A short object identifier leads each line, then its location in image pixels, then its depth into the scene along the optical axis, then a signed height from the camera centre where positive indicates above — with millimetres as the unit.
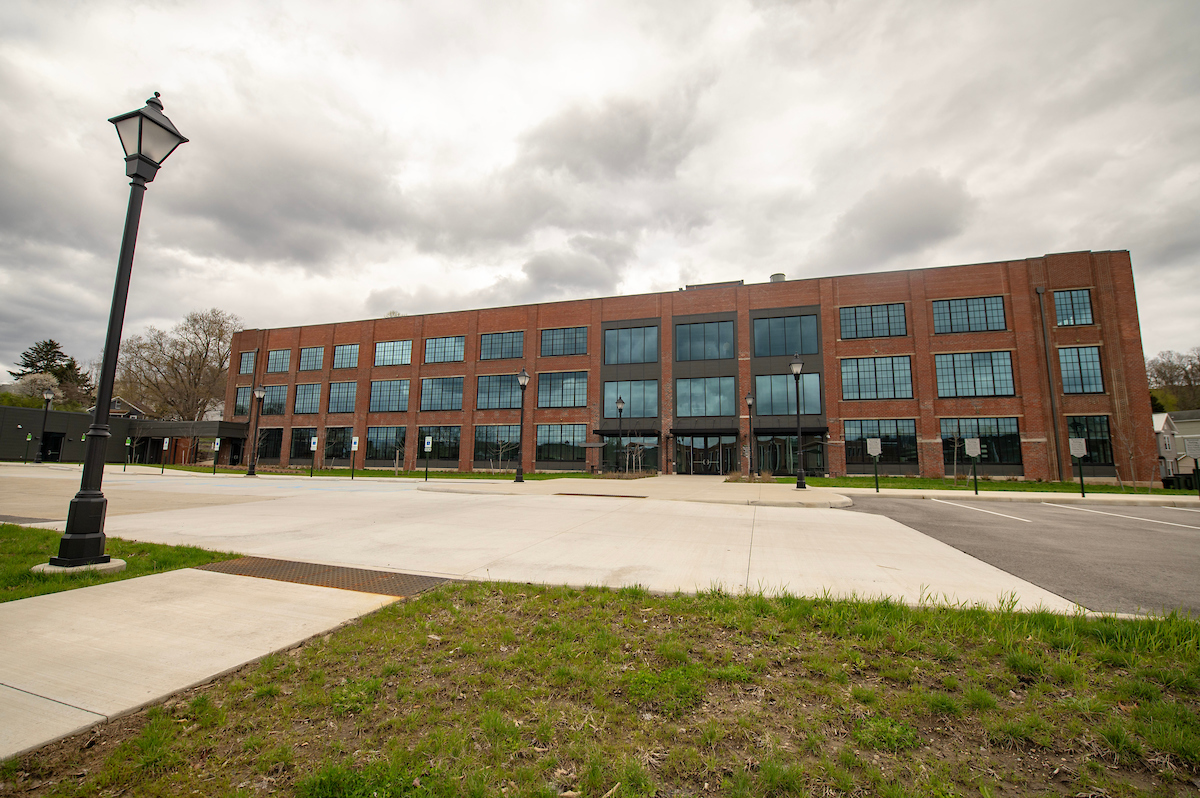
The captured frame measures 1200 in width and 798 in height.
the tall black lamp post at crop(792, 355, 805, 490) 23969 +4405
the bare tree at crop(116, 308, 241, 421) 57000 +9658
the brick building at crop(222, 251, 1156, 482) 32312 +6144
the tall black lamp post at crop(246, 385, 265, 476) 32128 -11
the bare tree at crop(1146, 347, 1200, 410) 57219 +10316
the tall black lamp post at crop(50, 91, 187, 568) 5844 +1607
